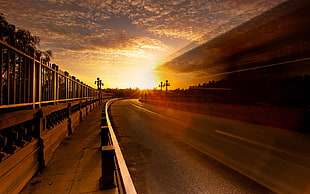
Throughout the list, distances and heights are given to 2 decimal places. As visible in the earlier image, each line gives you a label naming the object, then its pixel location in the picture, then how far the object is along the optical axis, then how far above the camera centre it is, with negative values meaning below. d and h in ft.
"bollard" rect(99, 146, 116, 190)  9.37 -4.17
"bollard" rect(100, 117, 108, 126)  16.83 -2.64
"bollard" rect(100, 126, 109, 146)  13.42 -3.29
